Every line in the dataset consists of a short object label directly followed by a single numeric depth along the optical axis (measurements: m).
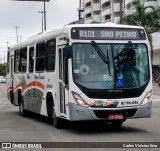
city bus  13.02
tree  47.75
